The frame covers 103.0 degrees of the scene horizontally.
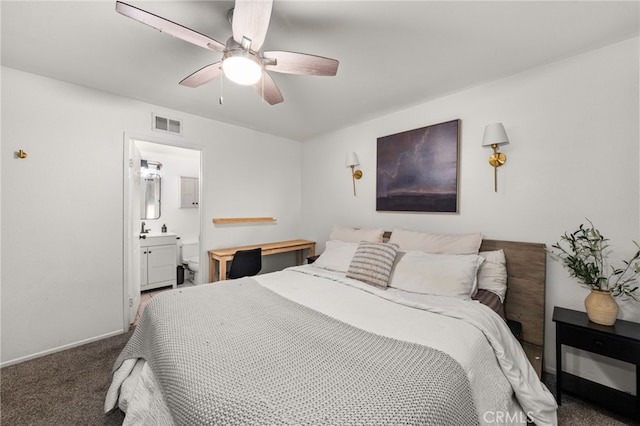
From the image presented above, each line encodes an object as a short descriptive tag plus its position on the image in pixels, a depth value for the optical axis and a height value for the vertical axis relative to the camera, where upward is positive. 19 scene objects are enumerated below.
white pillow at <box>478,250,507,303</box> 2.01 -0.49
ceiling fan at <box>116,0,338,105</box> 1.17 +0.90
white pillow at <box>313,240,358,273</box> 2.51 -0.46
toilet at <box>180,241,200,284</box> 4.18 -0.81
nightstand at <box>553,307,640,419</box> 1.47 -0.80
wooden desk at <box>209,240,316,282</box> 3.01 -0.53
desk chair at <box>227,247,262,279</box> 2.92 -0.62
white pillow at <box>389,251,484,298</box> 1.87 -0.48
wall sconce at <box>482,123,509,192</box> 2.11 +0.60
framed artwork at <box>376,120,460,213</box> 2.50 +0.46
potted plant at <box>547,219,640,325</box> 1.61 -0.39
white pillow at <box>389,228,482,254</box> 2.16 -0.27
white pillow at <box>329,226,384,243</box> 2.81 -0.26
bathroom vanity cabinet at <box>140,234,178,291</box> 3.78 -0.78
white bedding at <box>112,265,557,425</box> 1.18 -0.69
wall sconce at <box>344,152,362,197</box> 3.26 +0.62
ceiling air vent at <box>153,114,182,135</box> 2.82 +0.98
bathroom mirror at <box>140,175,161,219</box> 4.33 +0.23
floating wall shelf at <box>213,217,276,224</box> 3.32 -0.12
